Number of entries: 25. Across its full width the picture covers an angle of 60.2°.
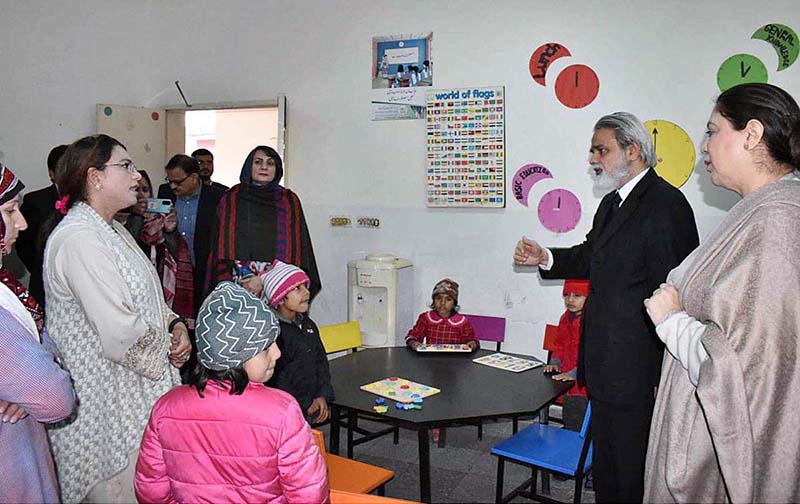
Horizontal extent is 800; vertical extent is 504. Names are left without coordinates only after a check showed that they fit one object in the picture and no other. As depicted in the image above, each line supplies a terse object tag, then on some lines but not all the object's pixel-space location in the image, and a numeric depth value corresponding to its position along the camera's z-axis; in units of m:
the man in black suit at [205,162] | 5.16
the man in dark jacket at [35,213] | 3.97
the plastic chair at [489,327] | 4.24
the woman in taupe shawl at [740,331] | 1.53
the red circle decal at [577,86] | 4.29
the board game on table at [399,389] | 2.77
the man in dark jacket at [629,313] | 2.43
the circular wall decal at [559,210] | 4.38
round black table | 2.58
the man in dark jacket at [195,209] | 4.52
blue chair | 2.69
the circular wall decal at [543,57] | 4.36
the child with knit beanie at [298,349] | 2.76
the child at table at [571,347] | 3.31
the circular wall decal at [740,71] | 3.89
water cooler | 4.64
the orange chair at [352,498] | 1.61
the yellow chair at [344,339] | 3.68
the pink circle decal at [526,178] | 4.46
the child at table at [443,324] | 4.02
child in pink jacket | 1.60
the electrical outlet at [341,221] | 5.08
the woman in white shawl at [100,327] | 2.07
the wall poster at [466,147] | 4.57
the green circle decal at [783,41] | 3.80
